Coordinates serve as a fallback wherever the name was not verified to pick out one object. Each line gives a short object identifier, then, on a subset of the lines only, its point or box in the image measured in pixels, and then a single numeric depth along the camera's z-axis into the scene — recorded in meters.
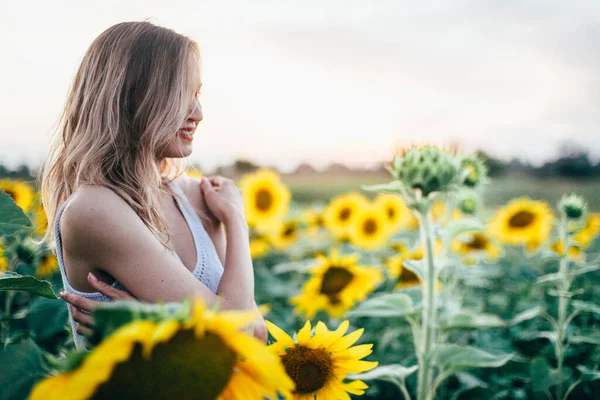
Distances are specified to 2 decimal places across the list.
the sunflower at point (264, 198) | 4.36
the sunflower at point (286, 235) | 4.53
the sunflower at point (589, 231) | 3.84
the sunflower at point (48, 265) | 2.83
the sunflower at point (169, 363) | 0.55
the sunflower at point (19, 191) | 3.48
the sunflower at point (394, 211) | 4.44
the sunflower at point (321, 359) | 1.16
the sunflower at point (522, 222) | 3.97
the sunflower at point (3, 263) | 2.18
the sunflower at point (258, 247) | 4.03
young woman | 1.31
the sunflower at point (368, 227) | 4.25
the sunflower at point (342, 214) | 4.48
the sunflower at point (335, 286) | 2.99
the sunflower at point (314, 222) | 4.93
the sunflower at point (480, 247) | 3.87
